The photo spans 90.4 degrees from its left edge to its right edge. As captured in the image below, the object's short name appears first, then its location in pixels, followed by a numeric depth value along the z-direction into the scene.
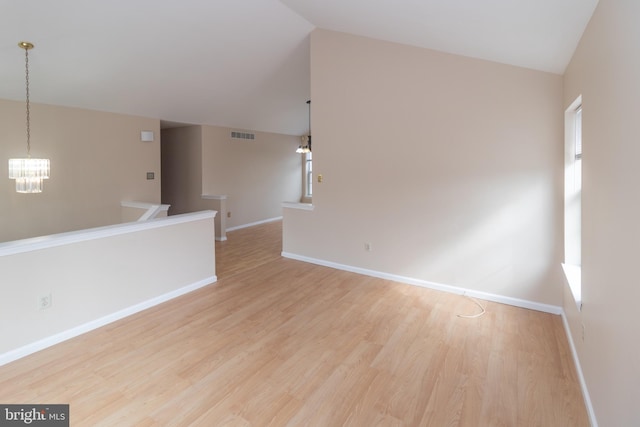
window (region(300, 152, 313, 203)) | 10.20
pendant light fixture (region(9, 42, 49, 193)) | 3.16
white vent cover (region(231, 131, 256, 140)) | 7.77
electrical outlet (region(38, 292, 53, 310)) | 2.63
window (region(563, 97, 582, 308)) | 3.00
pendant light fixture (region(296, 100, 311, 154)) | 7.97
